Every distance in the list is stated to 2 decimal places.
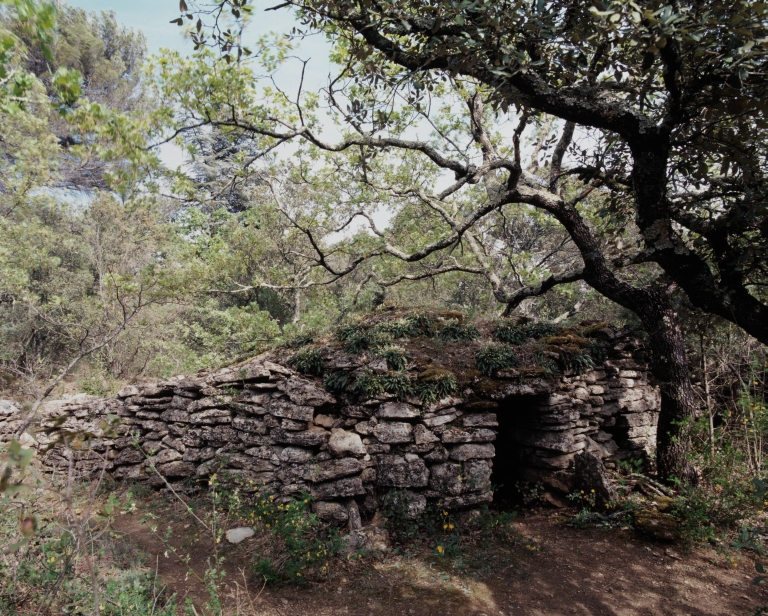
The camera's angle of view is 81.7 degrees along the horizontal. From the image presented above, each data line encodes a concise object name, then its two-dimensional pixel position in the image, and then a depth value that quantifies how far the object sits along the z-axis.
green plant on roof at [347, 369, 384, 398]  6.04
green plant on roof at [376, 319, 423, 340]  7.18
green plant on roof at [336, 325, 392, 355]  6.79
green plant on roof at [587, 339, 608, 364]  7.27
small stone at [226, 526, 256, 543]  5.34
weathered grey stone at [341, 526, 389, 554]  5.09
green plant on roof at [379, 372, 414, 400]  6.00
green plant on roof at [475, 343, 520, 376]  6.48
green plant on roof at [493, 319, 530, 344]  7.41
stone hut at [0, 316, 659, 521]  5.71
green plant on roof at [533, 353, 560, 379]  6.52
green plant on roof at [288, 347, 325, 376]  6.73
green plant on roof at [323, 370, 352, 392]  6.39
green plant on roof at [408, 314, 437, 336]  7.47
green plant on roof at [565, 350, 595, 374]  6.94
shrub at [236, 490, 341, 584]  4.53
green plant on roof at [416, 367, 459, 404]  6.00
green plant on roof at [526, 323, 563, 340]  7.60
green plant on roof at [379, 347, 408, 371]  6.34
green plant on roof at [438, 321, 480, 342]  7.43
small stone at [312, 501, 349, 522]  5.37
